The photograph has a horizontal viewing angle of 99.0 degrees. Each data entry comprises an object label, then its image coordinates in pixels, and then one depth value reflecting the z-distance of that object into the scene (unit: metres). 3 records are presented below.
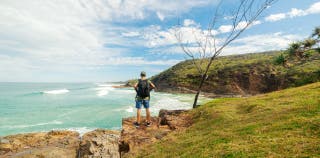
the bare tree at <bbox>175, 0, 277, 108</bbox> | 11.32
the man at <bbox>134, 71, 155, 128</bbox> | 7.24
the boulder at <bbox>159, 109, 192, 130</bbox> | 7.98
